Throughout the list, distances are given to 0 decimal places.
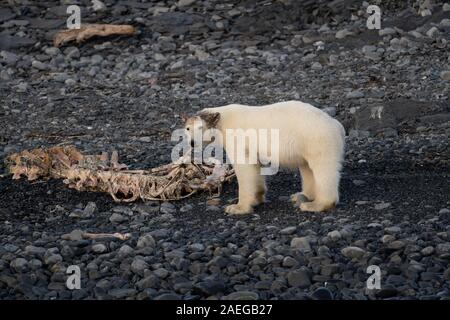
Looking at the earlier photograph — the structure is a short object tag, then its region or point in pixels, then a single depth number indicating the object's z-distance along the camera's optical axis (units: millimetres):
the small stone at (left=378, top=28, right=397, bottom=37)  28773
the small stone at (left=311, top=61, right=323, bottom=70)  27009
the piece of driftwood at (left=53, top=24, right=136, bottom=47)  30903
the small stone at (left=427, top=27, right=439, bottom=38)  28109
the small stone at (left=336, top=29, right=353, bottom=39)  29238
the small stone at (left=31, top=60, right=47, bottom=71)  29210
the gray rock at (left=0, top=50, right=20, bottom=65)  29887
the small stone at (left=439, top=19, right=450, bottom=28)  28646
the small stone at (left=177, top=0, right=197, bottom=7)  33246
